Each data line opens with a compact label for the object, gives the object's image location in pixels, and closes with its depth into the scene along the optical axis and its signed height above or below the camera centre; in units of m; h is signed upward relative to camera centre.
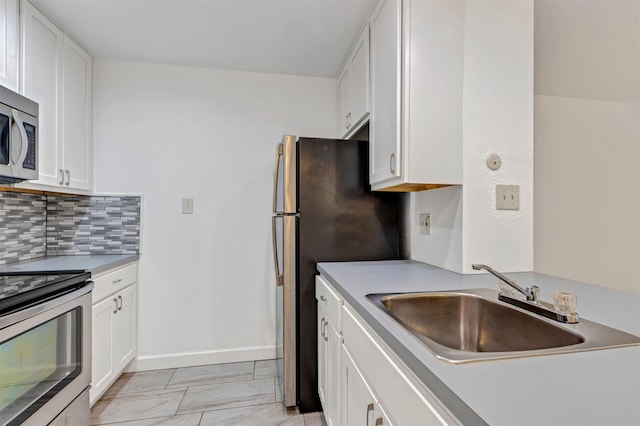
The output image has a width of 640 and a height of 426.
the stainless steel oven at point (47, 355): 1.11 -0.59
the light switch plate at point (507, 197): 1.51 +0.09
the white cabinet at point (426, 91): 1.42 +0.58
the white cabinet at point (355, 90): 1.91 +0.88
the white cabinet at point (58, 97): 1.73 +0.73
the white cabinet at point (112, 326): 1.80 -0.73
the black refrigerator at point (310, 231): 1.82 -0.10
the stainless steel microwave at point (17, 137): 1.40 +0.36
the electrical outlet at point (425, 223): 1.74 -0.05
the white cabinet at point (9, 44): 1.55 +0.88
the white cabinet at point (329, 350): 1.37 -0.67
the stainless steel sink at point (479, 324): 0.79 -0.34
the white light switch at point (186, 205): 2.45 +0.07
